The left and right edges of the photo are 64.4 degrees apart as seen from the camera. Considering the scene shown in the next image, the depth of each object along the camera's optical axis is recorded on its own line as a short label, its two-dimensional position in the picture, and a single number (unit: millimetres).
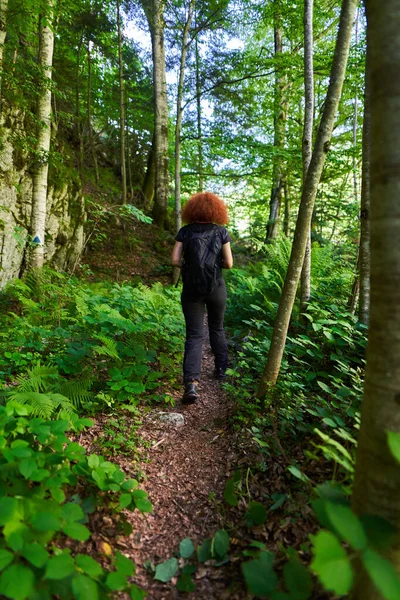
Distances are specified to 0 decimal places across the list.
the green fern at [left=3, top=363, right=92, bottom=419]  2246
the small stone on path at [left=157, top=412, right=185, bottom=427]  3002
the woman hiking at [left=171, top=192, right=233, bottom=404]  3389
